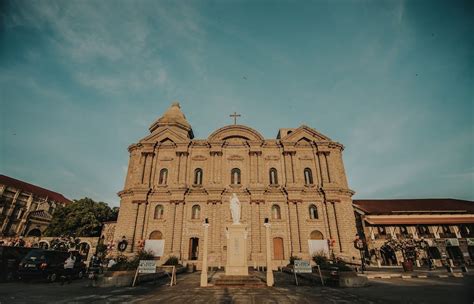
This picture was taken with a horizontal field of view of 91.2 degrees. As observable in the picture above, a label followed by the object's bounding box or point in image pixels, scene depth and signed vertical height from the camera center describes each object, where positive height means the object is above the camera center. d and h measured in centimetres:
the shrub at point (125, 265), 1221 -81
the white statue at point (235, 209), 1357 +215
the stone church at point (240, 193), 2281 +546
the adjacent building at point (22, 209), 4012 +698
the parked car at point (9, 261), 1329 -66
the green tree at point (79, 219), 3403 +420
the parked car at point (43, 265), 1236 -83
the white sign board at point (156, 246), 2239 +21
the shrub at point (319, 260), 1762 -83
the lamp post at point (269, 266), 1120 -80
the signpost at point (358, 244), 1819 +32
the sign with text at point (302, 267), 1167 -87
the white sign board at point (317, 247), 2234 +12
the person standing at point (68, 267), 1321 -97
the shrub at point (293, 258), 2086 -81
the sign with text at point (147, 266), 1104 -76
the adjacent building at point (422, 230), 2658 +197
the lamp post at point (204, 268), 1109 -86
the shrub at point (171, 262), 1888 -100
